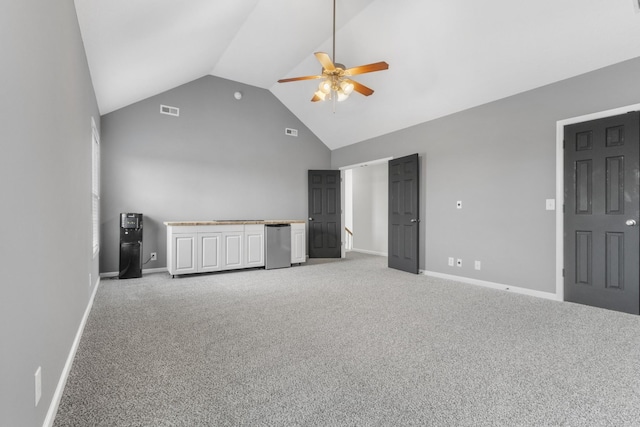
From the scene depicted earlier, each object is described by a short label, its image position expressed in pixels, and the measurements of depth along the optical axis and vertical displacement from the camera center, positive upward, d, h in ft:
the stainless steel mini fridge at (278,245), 19.42 -2.09
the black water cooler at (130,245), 16.21 -1.72
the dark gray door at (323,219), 23.82 -0.49
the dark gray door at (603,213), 10.89 -0.01
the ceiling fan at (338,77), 11.07 +5.20
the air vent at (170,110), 18.48 +6.18
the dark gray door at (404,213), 17.94 -0.02
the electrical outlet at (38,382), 4.45 -2.49
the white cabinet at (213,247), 16.70 -1.99
